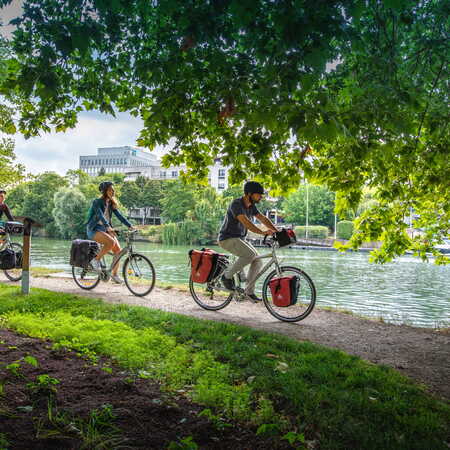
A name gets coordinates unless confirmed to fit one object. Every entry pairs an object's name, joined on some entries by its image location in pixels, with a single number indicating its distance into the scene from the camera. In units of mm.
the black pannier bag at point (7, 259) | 9430
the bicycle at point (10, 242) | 9523
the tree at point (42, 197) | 82750
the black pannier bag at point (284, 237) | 6754
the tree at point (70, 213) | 66525
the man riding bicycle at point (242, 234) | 6762
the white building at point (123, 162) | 140375
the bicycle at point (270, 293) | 6589
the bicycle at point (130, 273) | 8547
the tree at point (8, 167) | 28766
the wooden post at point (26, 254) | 7696
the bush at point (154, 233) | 66125
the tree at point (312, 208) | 88000
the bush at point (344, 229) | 73444
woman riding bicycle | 8477
